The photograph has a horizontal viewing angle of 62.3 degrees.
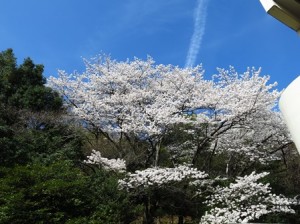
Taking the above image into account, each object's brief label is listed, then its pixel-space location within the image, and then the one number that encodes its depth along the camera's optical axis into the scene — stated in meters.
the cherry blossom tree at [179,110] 8.86
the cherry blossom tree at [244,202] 7.23
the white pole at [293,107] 2.81
